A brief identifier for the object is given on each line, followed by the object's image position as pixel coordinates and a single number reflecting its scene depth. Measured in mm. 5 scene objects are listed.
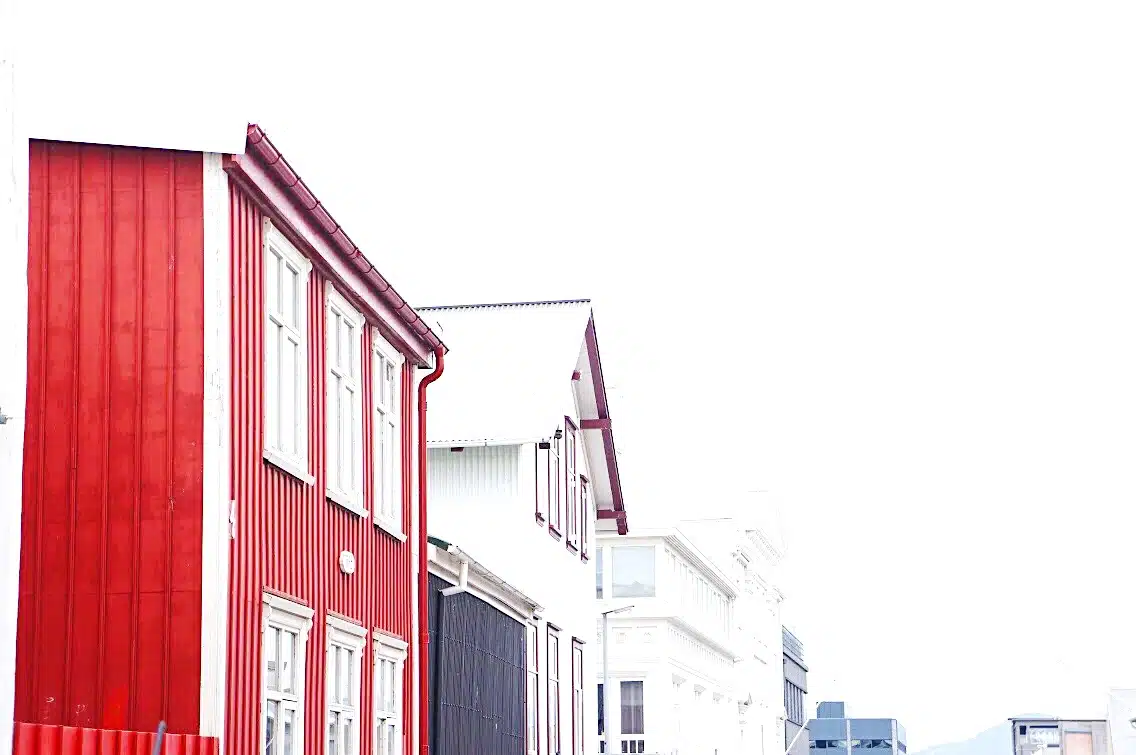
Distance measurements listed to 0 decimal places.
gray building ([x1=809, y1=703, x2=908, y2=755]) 172500
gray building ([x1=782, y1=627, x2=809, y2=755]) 100881
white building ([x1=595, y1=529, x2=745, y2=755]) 57594
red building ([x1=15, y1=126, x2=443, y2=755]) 13414
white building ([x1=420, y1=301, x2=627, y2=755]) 29188
